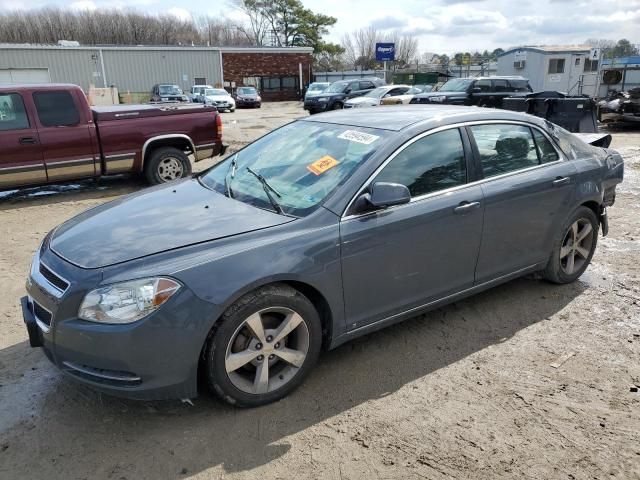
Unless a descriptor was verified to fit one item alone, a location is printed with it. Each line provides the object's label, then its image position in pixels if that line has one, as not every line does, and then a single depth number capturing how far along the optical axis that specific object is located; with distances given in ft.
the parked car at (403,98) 63.34
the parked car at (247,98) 114.01
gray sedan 8.58
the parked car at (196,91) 101.03
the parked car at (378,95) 68.67
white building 84.33
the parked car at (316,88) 94.78
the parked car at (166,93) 103.34
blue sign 135.85
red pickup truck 24.75
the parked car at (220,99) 95.56
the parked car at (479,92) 57.36
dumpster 44.52
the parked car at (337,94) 81.46
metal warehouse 121.49
